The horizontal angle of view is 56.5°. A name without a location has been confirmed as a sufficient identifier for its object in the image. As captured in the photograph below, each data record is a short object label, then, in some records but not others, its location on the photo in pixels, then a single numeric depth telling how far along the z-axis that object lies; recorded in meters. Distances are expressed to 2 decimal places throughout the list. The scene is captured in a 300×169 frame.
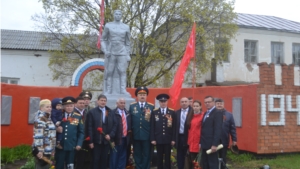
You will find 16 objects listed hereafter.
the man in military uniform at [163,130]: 5.33
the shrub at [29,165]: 5.58
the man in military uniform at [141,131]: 5.41
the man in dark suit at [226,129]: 5.57
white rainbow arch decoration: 9.85
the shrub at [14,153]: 6.58
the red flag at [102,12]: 11.99
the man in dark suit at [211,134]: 4.49
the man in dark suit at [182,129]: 5.27
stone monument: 7.09
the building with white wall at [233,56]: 18.21
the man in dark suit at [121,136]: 5.30
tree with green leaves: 13.92
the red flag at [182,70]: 6.34
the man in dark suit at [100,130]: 5.09
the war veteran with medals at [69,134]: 4.62
